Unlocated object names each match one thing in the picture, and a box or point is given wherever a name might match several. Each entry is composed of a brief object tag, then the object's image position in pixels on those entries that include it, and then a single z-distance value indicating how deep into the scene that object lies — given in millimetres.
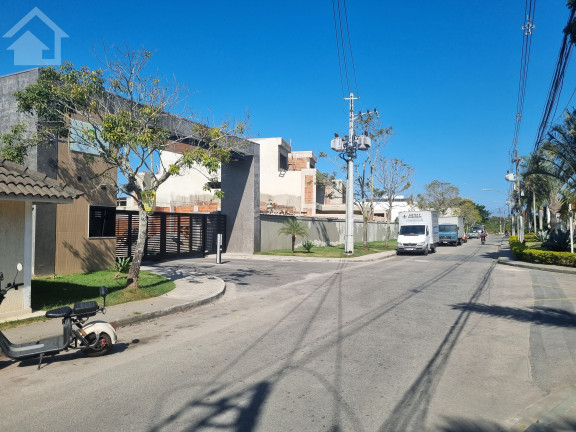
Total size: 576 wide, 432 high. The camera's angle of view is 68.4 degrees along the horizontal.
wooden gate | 19844
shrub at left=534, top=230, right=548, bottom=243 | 28734
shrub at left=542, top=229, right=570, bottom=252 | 23781
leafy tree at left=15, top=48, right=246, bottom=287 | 10758
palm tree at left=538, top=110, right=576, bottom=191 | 20484
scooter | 5710
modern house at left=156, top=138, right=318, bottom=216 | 49625
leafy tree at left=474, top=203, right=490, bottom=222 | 131125
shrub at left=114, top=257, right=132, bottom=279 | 14128
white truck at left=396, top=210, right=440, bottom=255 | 30031
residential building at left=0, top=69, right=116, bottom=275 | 13242
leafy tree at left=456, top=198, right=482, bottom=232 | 86794
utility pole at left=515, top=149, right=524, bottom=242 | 39403
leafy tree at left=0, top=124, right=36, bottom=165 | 12000
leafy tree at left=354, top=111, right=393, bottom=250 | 32406
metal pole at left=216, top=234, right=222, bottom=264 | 21531
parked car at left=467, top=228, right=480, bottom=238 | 76688
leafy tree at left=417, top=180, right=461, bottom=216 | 72438
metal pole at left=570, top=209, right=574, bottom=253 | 21552
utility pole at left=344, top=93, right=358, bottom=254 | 27906
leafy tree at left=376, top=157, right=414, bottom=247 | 38688
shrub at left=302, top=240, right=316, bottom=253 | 28594
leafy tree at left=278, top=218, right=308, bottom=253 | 28047
